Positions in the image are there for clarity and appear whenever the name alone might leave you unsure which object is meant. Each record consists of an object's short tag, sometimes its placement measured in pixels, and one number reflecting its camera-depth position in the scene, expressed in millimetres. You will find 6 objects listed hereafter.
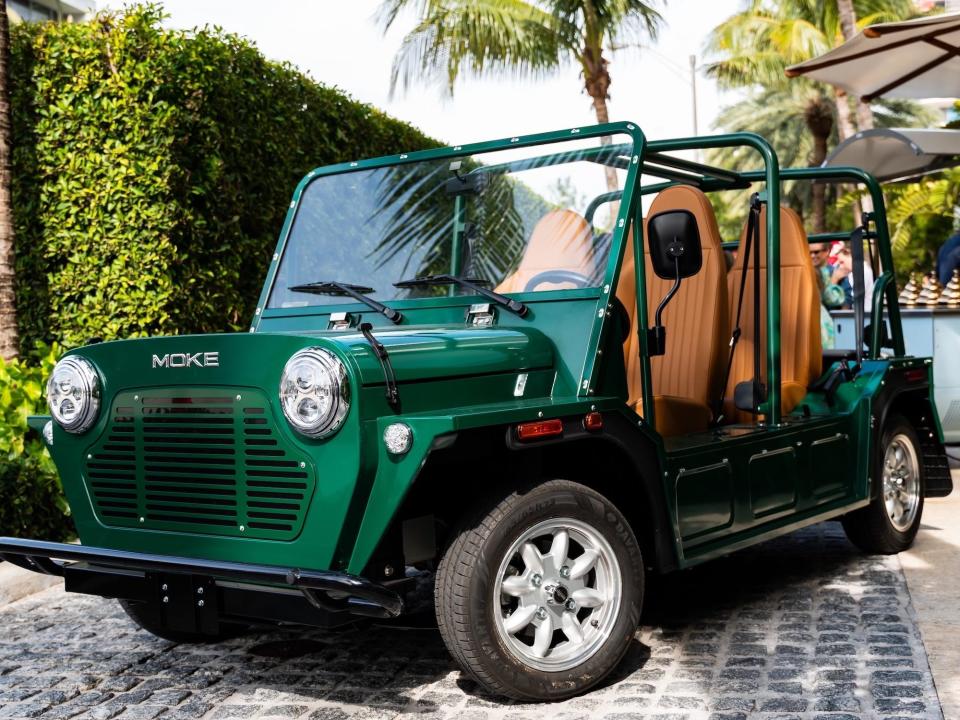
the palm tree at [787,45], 29297
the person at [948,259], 9656
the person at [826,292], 8664
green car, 3643
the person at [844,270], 10594
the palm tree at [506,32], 19797
